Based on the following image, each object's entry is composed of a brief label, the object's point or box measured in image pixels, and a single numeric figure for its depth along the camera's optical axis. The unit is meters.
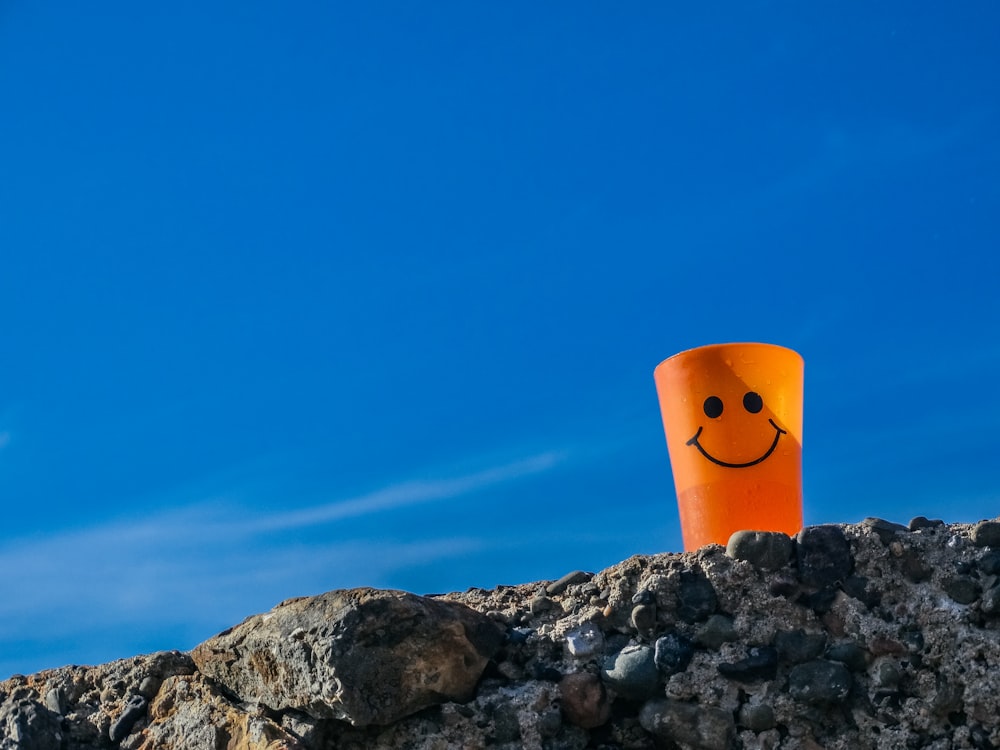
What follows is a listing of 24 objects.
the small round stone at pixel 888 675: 2.92
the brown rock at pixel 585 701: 3.04
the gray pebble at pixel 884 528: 3.09
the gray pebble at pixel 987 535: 3.05
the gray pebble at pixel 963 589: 2.97
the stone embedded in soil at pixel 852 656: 2.96
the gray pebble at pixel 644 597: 3.12
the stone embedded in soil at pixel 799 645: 2.99
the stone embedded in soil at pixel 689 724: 2.94
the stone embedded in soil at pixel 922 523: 3.17
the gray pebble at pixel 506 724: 3.02
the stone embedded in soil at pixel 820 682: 2.91
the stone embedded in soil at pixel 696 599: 3.10
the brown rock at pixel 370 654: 3.01
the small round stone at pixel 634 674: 3.02
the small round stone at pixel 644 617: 3.10
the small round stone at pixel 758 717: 2.94
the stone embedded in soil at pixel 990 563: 2.99
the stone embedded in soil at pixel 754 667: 2.98
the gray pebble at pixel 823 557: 3.09
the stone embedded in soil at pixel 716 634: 3.05
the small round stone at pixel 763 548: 3.12
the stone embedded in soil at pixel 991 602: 2.92
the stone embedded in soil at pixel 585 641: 3.12
